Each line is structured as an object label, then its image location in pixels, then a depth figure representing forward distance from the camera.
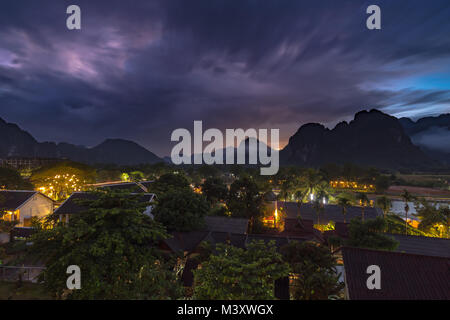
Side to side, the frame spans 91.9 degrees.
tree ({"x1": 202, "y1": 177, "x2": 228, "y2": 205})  44.66
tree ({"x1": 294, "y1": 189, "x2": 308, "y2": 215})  45.58
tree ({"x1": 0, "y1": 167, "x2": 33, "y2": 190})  42.67
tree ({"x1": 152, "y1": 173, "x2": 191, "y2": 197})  40.74
